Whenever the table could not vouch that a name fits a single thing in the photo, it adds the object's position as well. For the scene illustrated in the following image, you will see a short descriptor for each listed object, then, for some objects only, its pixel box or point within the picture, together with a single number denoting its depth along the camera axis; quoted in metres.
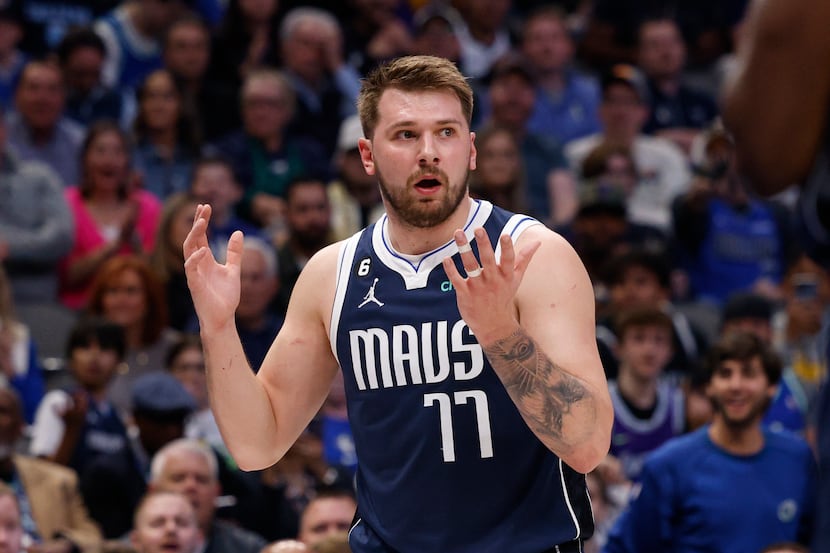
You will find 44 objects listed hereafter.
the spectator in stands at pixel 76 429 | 15.67
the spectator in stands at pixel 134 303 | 17.62
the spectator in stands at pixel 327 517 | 14.45
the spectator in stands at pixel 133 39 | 23.31
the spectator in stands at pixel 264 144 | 21.64
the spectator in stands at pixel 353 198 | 20.78
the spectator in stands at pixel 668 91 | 25.86
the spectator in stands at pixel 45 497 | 14.77
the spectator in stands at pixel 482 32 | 26.11
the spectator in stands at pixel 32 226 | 18.50
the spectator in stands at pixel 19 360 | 16.72
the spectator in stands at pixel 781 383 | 18.12
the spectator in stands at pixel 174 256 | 18.66
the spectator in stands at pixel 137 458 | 15.15
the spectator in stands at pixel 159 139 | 21.06
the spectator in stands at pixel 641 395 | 17.25
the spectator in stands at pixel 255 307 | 18.48
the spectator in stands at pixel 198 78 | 22.25
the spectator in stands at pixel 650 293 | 19.19
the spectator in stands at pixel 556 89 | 24.94
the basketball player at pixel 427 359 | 8.74
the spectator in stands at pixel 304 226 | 19.61
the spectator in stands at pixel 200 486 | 14.48
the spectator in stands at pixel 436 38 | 24.25
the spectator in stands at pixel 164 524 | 13.79
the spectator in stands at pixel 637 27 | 27.73
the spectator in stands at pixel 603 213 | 20.56
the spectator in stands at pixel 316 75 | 23.53
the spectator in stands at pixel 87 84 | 21.83
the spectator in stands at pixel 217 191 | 19.83
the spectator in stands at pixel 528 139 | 22.66
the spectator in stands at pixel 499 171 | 20.69
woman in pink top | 18.92
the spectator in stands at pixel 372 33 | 24.94
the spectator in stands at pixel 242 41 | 23.70
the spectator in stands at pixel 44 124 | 20.17
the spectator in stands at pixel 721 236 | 21.75
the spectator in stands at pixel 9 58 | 21.53
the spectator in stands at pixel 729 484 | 14.04
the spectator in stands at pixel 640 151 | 23.06
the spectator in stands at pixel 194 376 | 16.75
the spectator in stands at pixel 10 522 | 13.27
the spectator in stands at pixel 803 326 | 19.25
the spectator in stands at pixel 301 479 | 15.36
